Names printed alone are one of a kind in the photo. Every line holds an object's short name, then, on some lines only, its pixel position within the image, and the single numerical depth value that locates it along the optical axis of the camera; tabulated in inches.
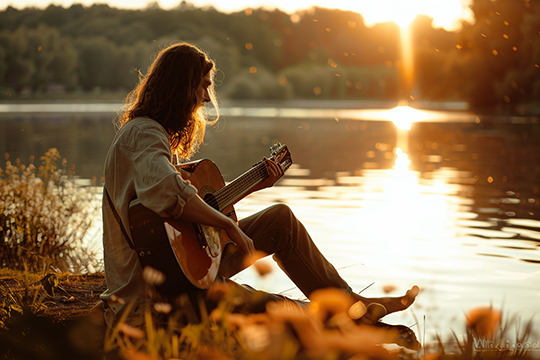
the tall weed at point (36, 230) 204.5
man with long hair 102.6
